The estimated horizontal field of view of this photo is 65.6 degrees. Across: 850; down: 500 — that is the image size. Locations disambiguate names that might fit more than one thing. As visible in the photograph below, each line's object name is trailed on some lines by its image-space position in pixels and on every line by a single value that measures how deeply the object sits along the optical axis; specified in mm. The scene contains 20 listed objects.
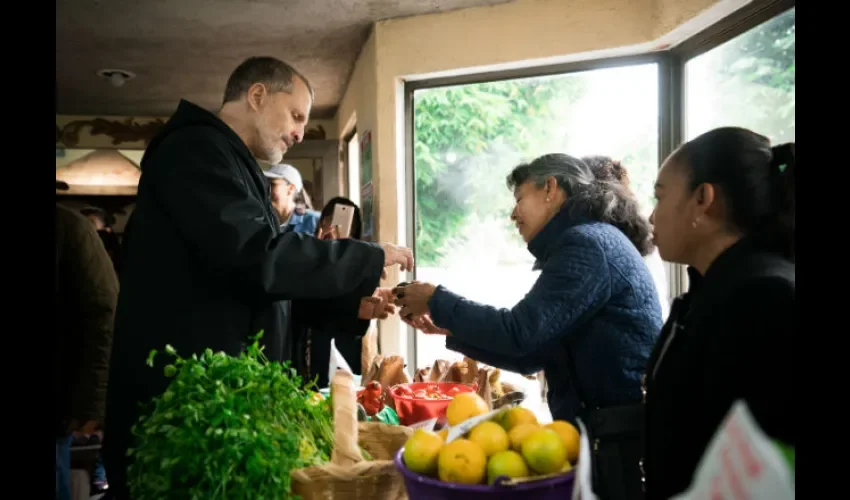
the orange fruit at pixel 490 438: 981
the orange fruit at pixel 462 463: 932
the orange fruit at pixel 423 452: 984
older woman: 1547
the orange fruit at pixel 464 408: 1211
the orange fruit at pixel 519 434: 988
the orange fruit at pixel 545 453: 932
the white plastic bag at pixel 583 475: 771
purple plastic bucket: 893
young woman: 870
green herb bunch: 983
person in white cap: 3574
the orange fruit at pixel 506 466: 926
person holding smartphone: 2068
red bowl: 1768
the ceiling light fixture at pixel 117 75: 4301
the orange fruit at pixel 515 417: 1045
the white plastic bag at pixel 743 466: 536
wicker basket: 1044
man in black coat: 1573
